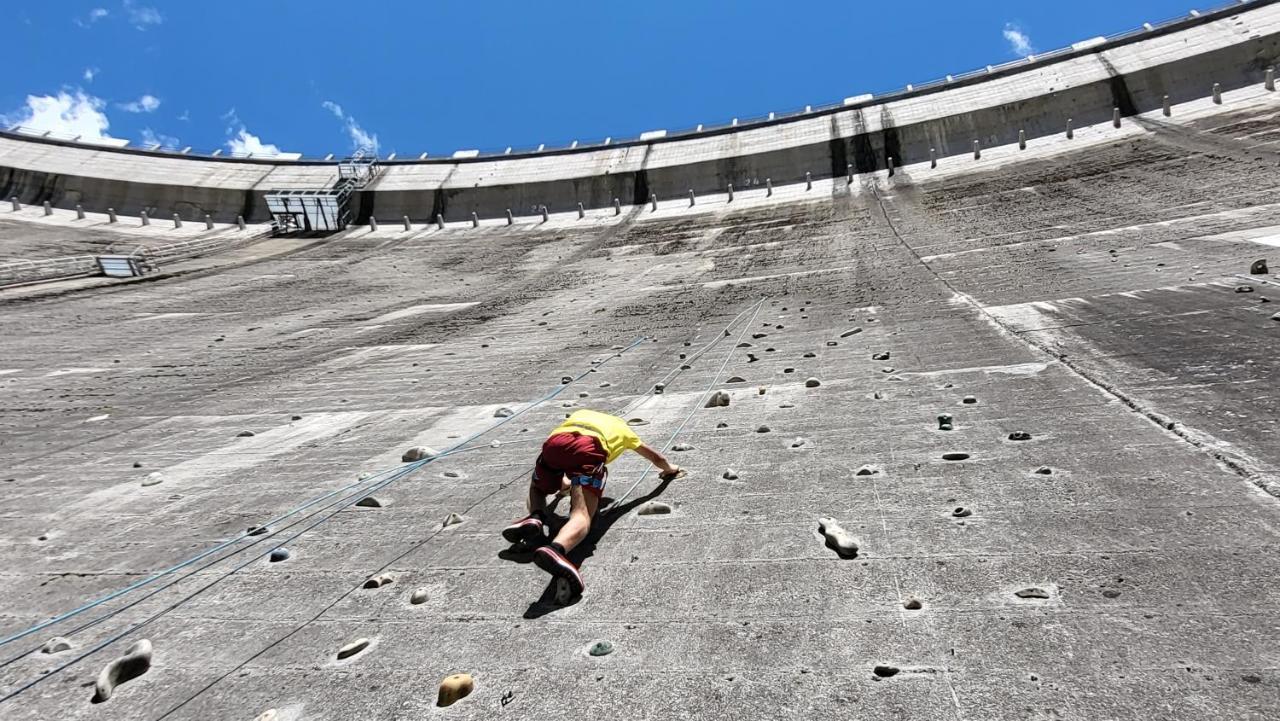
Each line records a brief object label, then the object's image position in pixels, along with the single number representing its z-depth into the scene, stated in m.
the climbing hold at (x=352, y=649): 3.55
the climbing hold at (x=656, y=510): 5.04
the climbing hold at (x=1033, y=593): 3.24
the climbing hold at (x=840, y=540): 3.93
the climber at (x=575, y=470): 4.47
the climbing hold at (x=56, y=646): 3.84
